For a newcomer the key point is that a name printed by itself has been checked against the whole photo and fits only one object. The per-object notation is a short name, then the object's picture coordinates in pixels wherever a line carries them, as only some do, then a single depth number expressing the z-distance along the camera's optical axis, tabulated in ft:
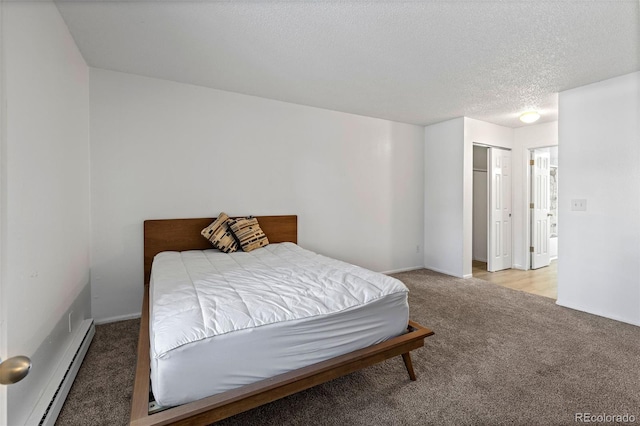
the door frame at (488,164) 14.83
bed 3.88
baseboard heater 4.84
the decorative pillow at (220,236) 9.99
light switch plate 10.28
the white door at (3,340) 1.71
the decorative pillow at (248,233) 10.30
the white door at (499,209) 15.48
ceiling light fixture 12.77
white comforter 4.36
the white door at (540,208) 15.90
